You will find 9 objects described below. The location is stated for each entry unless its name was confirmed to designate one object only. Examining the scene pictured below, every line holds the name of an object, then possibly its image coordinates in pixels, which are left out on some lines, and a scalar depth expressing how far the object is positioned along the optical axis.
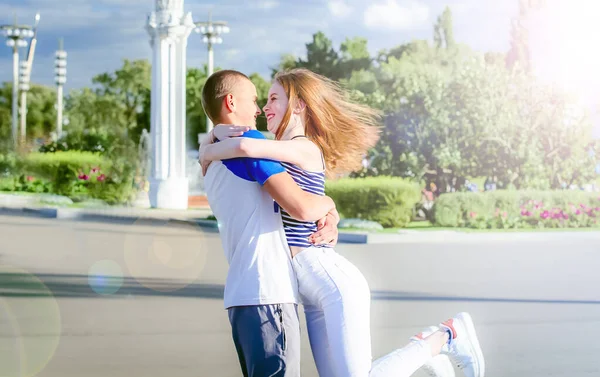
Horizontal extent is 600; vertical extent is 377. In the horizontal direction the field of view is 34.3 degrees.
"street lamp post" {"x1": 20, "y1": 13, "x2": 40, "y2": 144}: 47.34
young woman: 3.26
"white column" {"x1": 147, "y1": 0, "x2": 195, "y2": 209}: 28.33
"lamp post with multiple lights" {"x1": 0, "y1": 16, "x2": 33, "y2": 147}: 47.09
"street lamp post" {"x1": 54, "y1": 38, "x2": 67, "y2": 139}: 50.72
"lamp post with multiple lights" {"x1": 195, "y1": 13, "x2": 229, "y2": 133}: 36.81
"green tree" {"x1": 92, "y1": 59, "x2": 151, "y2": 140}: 61.34
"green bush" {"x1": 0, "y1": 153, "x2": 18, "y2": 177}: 33.56
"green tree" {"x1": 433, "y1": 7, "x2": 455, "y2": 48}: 67.88
